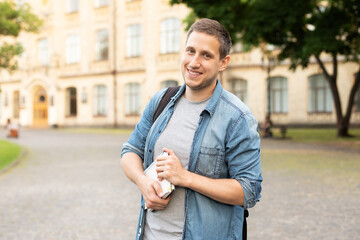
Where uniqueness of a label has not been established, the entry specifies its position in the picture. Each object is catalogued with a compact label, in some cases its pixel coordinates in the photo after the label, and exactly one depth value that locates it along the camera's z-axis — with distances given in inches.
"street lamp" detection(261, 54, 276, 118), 1100.4
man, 75.3
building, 1131.9
